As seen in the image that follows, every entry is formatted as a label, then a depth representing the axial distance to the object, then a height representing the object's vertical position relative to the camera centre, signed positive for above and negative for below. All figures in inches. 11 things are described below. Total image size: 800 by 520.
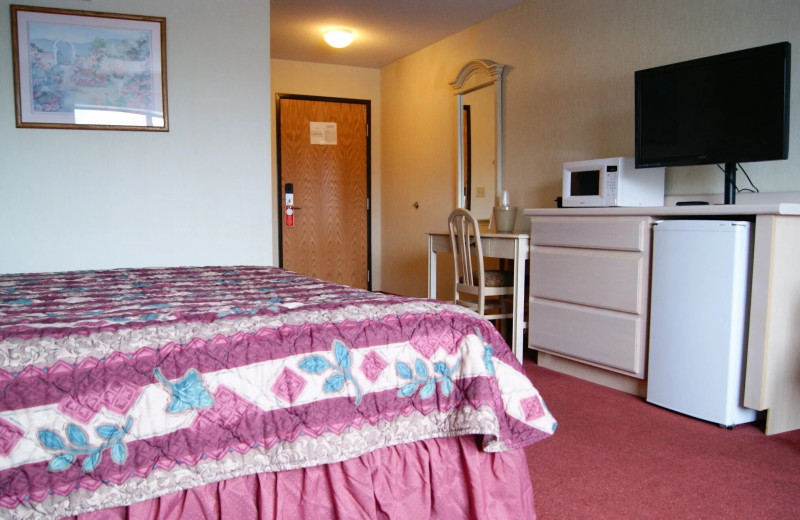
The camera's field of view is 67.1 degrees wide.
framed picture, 120.3 +27.1
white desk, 134.6 -11.2
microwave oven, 119.2 +4.7
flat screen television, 95.7 +17.0
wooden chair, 140.3 -16.7
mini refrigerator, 93.7 -17.9
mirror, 173.2 +21.2
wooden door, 232.8 +7.9
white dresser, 91.2 -16.3
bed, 41.5 -16.1
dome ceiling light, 189.6 +52.6
